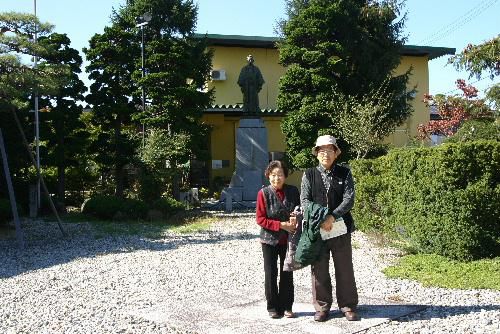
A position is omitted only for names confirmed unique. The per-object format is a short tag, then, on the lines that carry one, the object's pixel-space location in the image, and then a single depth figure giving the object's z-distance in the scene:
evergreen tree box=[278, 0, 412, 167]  17.88
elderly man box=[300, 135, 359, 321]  4.69
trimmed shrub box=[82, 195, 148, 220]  14.02
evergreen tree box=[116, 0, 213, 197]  16.38
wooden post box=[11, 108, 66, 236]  11.12
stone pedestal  17.45
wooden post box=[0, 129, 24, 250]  9.82
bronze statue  18.31
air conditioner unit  23.08
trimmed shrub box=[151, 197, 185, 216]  14.55
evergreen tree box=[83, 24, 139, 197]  16.38
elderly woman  4.72
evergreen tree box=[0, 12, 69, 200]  10.08
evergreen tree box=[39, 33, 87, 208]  15.72
